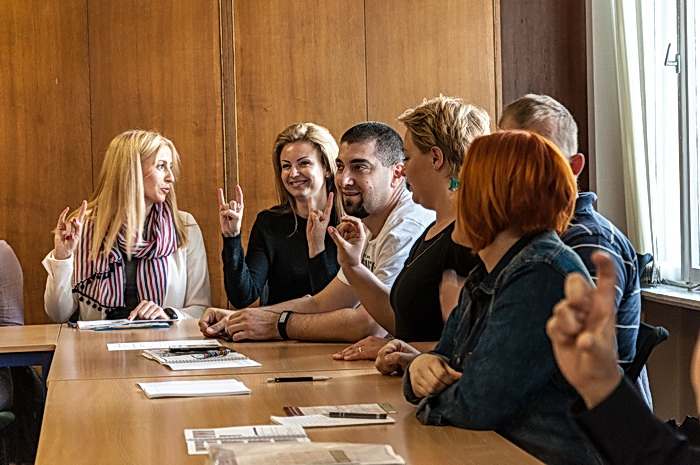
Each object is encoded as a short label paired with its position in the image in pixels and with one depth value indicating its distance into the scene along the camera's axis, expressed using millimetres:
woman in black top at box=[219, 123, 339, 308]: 4074
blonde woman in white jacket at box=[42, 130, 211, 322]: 4152
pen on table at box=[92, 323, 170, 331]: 3602
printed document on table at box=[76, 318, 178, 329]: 3664
